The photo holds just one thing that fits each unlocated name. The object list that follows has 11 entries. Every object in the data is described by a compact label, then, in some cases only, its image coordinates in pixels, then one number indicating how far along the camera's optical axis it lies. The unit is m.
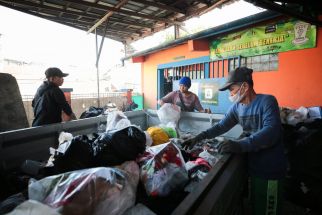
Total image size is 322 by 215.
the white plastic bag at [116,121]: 2.40
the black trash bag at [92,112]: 3.30
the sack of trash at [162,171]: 1.34
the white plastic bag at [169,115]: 3.21
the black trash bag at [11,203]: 1.10
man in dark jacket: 3.09
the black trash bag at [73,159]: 1.40
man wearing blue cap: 4.00
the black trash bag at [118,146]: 1.48
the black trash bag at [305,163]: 2.89
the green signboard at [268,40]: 4.67
